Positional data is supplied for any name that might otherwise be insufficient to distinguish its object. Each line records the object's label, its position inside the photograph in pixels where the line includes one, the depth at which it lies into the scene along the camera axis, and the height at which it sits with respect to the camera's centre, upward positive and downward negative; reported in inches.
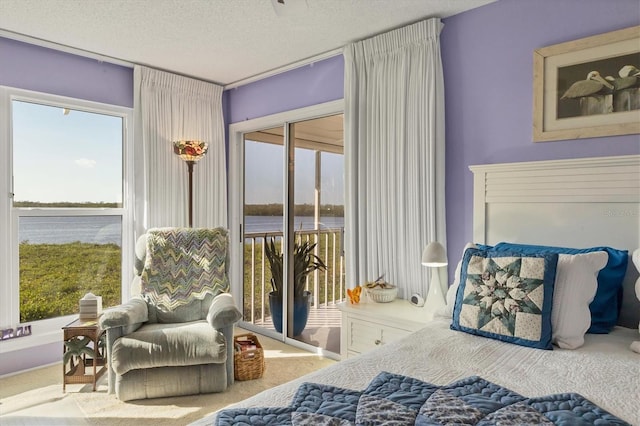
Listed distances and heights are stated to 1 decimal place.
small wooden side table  112.8 -38.5
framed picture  82.8 +24.4
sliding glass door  141.1 -8.3
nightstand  98.0 -27.9
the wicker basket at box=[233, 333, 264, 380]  118.2 -43.7
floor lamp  148.8 +19.8
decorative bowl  111.5 -23.0
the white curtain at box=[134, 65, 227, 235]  148.6 +21.0
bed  48.8 -22.2
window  127.1 -0.1
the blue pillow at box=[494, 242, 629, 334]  76.7 -15.9
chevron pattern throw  124.6 -17.7
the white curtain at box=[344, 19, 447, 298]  108.4 +14.2
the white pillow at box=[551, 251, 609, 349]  69.7 -15.1
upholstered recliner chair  104.7 -31.2
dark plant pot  149.6 -37.1
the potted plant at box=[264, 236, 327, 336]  147.9 -25.9
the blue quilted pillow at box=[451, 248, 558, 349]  69.9 -15.8
